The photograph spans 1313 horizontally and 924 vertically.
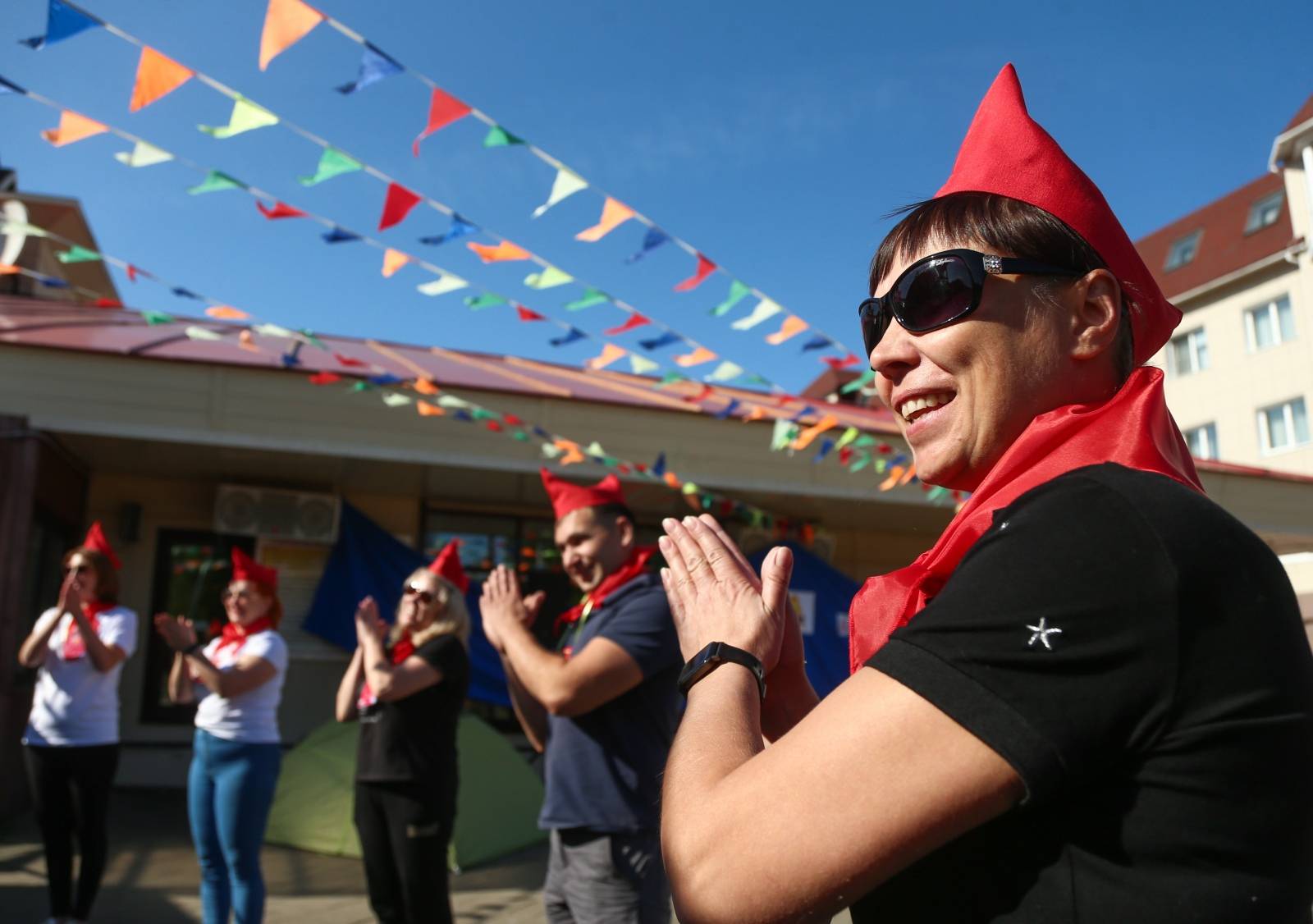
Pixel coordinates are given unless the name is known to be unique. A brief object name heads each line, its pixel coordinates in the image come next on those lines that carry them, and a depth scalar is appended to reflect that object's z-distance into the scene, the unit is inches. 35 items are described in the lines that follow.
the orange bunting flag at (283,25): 157.8
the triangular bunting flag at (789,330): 266.4
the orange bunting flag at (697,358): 288.8
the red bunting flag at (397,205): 211.2
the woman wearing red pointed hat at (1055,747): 35.4
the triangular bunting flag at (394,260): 233.9
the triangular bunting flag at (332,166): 200.7
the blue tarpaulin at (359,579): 385.1
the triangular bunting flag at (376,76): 176.9
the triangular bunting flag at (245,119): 185.3
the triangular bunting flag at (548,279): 241.8
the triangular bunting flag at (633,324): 271.4
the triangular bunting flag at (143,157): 202.4
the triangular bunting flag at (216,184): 206.7
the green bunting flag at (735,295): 250.1
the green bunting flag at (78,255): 230.1
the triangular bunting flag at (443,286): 245.7
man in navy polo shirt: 122.9
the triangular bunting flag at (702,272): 239.9
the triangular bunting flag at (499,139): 195.2
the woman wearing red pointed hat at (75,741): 195.0
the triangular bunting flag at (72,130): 194.7
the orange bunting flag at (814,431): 315.0
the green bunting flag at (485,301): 254.5
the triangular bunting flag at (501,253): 234.5
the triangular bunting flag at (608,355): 283.1
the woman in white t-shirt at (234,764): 177.8
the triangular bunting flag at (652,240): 230.7
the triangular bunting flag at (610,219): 220.1
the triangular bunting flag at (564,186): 205.9
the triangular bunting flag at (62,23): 163.5
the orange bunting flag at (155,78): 175.5
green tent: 284.4
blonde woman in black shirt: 160.2
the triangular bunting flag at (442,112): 189.2
